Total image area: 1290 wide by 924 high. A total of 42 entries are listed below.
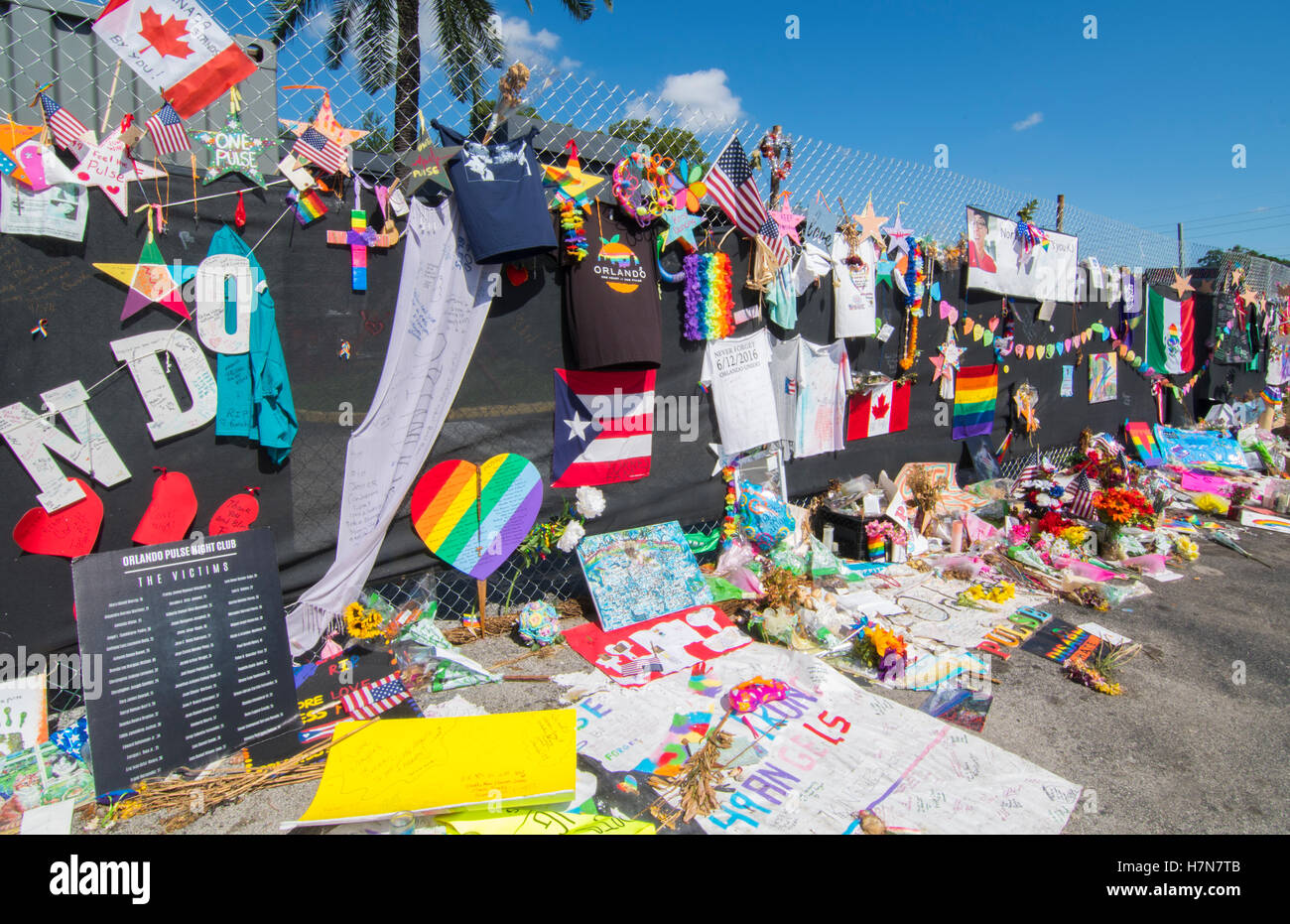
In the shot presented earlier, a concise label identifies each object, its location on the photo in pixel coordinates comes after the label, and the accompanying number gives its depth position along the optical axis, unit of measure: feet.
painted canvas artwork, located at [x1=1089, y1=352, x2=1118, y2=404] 26.84
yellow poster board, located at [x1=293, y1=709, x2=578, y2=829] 7.71
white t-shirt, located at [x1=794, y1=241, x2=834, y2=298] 16.60
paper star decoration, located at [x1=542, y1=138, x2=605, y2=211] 12.31
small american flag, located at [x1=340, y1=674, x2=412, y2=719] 9.87
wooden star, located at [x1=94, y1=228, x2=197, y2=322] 9.11
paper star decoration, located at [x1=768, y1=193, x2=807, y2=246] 15.93
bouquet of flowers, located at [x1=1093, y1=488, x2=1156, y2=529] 17.43
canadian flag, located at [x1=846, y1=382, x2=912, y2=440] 18.93
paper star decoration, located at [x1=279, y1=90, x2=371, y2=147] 10.06
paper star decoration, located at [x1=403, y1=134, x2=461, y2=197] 10.80
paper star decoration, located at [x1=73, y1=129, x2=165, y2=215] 8.71
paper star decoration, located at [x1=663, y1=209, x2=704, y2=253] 13.83
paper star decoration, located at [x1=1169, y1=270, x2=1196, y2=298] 29.41
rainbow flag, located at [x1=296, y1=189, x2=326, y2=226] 10.22
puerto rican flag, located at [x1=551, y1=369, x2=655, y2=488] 13.41
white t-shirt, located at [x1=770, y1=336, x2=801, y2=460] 16.83
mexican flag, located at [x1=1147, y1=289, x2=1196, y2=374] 28.76
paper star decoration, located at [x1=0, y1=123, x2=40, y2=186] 8.22
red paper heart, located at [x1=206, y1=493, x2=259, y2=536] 10.14
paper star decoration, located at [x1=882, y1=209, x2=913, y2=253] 18.39
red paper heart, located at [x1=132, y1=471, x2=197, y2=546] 9.63
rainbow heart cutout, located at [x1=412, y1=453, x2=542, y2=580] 12.09
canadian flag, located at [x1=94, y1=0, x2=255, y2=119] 8.79
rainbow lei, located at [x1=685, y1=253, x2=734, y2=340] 14.73
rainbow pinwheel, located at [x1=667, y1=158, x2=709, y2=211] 13.96
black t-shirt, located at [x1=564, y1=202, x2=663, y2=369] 12.84
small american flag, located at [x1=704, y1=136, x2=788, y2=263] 14.37
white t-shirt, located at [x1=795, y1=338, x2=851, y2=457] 17.43
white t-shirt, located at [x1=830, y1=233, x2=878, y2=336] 17.50
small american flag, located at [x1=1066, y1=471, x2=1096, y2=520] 18.75
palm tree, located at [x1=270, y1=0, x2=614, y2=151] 33.32
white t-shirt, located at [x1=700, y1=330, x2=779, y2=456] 15.68
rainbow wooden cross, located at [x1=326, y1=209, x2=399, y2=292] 10.63
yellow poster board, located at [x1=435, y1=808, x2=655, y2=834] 7.52
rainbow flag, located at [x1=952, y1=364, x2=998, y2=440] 21.84
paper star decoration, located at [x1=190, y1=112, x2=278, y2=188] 9.50
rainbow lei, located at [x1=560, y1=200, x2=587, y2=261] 12.36
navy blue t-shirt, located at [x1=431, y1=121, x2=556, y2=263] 11.18
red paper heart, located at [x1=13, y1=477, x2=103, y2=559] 8.85
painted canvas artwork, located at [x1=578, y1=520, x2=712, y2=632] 13.39
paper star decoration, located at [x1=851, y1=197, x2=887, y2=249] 17.76
